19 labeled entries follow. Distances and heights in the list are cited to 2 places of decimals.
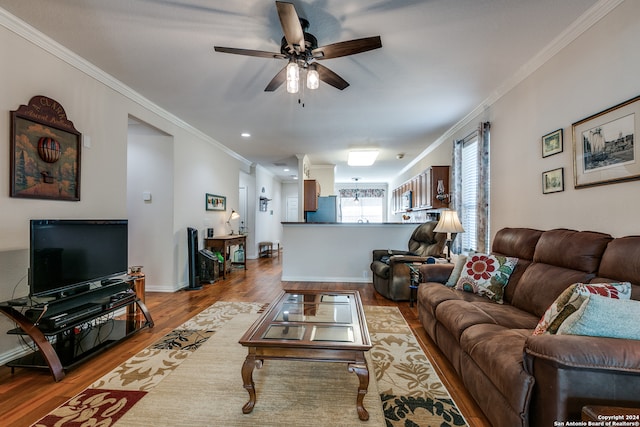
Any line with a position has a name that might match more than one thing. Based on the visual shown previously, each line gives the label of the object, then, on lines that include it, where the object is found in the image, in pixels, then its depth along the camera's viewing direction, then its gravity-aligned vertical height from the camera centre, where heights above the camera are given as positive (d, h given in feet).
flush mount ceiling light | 18.90 +4.07
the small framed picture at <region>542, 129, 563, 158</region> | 7.91 +2.07
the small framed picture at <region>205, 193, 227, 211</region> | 17.46 +0.82
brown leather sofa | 3.68 -2.24
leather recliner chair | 12.80 -2.22
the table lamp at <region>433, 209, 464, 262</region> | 11.18 -0.36
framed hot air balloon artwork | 7.34 +1.76
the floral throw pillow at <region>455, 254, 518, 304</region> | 8.06 -1.77
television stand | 6.48 -3.38
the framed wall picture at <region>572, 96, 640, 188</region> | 5.91 +1.58
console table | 16.96 -1.81
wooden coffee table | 5.24 -2.49
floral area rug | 5.27 -3.81
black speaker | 14.87 -2.20
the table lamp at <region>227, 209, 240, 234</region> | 20.26 -0.08
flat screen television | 6.80 -1.08
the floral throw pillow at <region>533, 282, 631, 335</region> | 4.65 -1.40
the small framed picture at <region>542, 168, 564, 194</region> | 7.89 +0.99
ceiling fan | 6.19 +3.91
